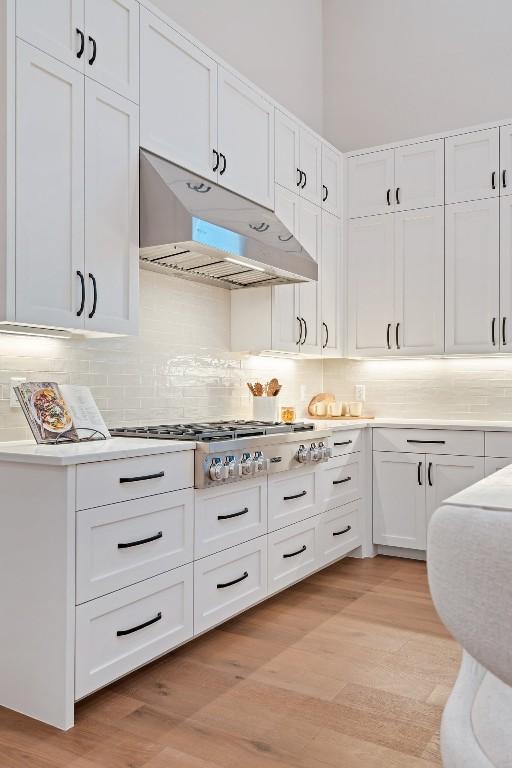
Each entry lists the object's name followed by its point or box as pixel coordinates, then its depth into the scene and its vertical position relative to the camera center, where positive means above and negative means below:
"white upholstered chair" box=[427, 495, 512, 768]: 0.55 -0.17
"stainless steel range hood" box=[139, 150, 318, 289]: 2.99 +0.75
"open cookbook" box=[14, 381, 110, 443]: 2.70 -0.11
